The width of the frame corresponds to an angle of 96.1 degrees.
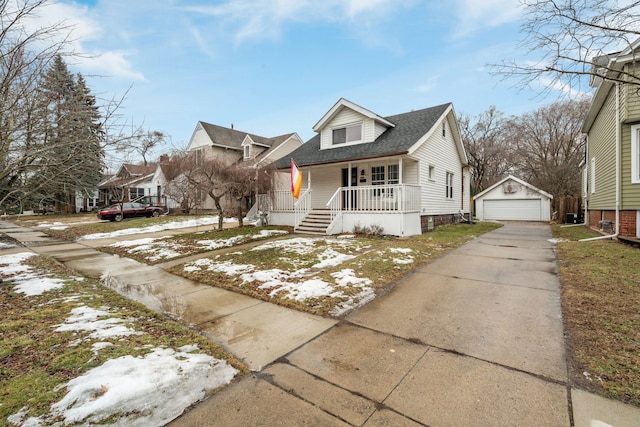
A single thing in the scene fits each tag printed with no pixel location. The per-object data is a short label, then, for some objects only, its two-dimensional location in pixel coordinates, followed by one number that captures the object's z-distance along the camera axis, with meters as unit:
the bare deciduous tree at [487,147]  31.88
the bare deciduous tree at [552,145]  24.98
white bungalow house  11.41
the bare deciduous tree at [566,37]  3.77
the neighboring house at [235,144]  24.77
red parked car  21.00
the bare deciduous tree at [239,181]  12.34
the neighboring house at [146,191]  27.32
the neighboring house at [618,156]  8.30
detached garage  22.19
